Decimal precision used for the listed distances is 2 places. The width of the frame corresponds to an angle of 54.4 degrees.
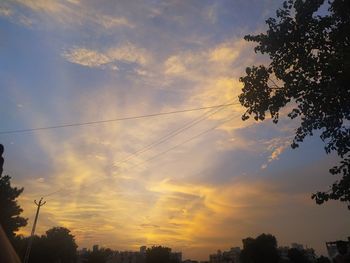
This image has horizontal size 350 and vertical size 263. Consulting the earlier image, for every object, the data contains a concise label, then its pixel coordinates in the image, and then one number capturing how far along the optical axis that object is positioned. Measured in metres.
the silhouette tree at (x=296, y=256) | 125.06
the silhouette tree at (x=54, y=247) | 77.69
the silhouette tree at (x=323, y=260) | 91.54
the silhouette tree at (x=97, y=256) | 101.25
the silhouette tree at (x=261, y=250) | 102.94
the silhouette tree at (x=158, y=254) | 98.62
